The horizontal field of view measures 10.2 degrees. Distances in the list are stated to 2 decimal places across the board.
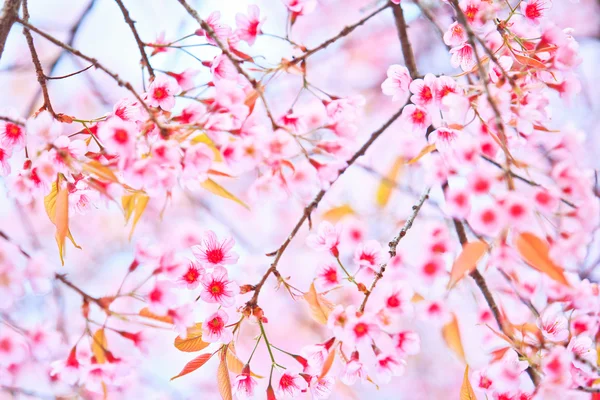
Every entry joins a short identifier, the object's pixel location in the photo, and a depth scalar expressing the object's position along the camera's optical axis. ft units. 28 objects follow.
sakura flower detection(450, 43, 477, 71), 6.69
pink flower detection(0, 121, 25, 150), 6.57
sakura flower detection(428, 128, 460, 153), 6.56
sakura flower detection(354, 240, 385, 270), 6.58
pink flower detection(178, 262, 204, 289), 6.55
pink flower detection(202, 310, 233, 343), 6.52
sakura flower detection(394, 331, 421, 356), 6.48
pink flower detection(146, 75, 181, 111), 6.61
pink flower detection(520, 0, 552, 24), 6.68
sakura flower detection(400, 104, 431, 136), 6.61
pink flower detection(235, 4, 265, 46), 6.64
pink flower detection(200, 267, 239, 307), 6.52
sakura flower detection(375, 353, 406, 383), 6.49
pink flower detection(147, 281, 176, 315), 6.42
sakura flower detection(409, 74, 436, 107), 6.60
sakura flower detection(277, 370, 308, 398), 6.58
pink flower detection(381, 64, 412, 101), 6.65
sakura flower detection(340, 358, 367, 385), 6.46
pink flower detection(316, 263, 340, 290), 6.62
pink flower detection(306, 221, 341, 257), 6.61
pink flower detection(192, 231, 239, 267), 6.59
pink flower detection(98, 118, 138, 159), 6.37
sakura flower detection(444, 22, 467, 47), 6.68
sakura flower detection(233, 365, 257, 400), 6.56
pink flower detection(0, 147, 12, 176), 6.58
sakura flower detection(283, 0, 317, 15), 6.64
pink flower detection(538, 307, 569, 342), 6.61
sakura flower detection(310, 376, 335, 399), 6.59
